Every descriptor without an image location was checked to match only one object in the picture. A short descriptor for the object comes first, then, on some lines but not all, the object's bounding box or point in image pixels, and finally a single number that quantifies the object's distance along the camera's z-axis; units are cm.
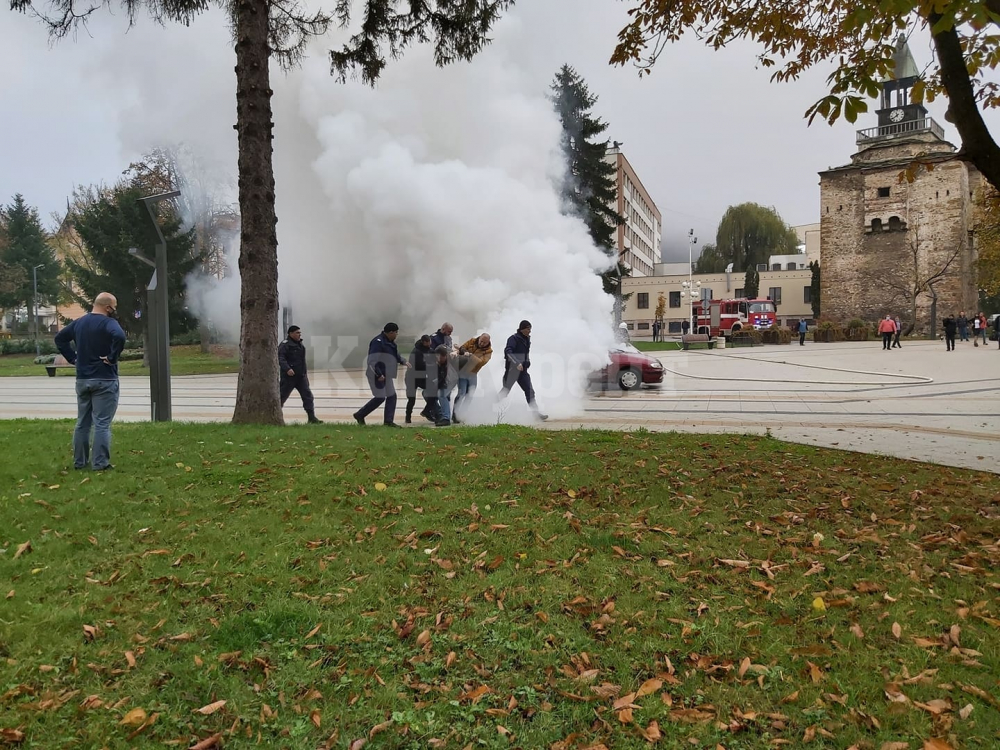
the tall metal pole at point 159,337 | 1039
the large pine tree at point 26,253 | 4966
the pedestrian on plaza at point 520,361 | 1142
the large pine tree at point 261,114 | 884
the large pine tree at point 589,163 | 3794
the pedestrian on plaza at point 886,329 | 3189
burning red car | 1694
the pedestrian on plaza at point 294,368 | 1086
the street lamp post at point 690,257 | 5899
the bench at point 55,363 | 2759
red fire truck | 5175
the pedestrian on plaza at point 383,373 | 1044
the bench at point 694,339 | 4091
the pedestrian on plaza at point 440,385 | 1092
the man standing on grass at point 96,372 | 652
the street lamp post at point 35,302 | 3961
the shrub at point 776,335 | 4263
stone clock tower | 4909
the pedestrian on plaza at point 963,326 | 3872
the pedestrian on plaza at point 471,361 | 1147
